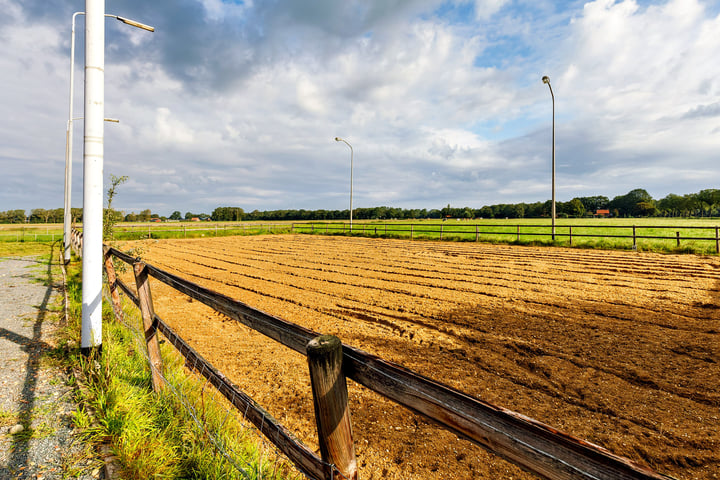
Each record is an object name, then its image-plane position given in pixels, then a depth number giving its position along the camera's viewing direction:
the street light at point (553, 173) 20.60
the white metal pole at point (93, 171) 3.94
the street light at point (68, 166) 12.93
